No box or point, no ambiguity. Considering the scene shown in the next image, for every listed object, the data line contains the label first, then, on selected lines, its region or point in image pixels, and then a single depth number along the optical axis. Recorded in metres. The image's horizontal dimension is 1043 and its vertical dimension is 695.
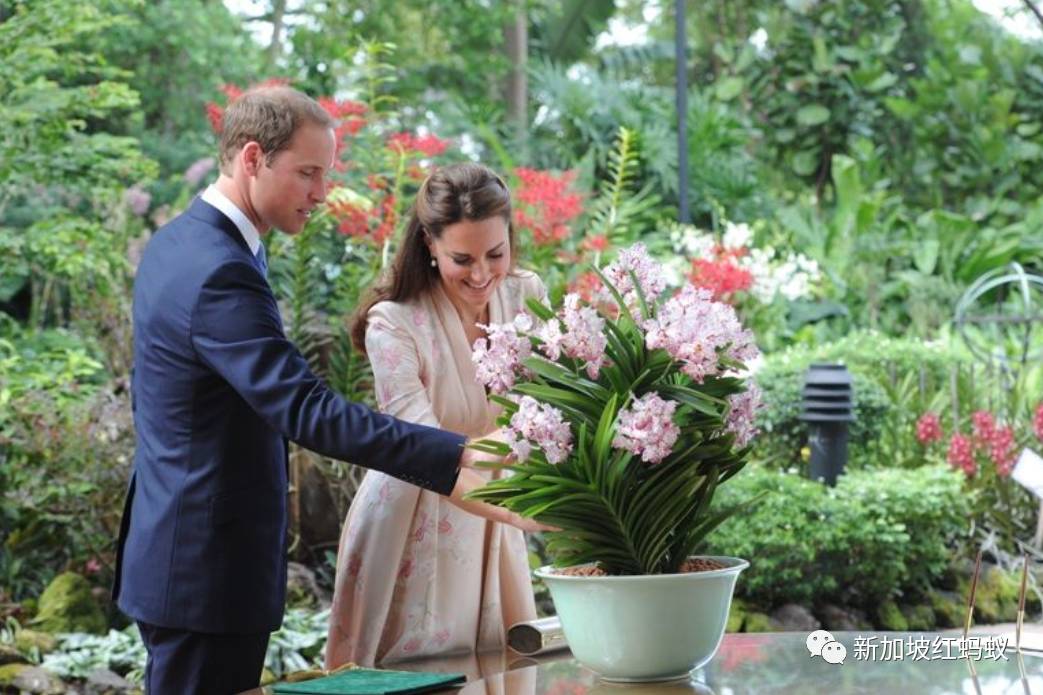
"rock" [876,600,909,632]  6.43
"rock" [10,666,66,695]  4.90
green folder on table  2.09
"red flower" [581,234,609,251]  6.62
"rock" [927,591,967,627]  6.68
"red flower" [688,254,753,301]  6.95
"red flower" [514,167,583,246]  6.60
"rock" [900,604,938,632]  6.55
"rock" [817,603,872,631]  6.41
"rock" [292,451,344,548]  6.33
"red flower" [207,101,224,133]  6.48
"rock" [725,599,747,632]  6.14
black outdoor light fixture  6.95
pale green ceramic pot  2.04
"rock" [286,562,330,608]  5.97
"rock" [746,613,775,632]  6.07
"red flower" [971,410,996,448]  7.24
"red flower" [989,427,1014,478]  7.15
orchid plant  1.98
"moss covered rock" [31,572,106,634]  5.62
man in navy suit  2.29
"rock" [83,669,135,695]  5.03
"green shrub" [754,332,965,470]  7.58
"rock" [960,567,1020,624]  6.70
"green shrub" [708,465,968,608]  6.26
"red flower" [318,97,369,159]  6.42
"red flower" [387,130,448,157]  6.44
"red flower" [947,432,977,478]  7.17
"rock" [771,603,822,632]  6.21
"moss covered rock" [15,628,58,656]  5.28
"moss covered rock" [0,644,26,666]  5.06
